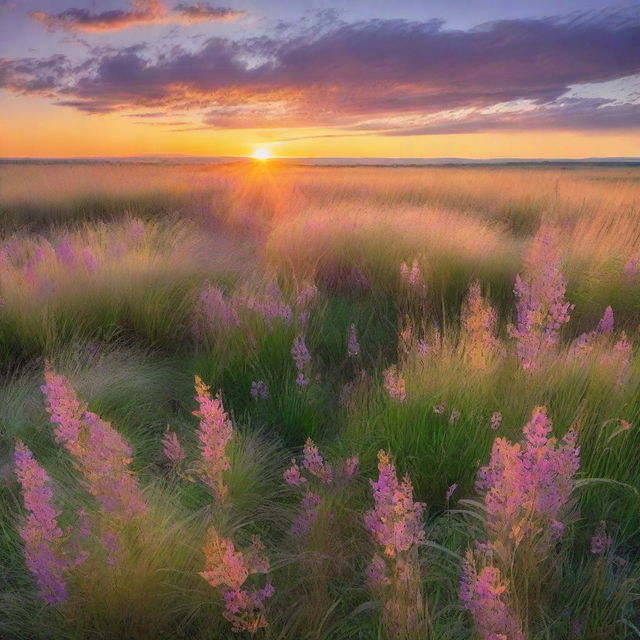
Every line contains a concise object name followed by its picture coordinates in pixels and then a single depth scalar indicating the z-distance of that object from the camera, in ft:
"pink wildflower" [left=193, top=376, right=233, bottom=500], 5.10
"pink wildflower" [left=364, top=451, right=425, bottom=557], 4.15
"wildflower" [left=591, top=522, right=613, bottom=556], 5.41
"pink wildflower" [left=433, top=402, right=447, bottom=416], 7.68
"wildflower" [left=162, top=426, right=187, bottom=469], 6.25
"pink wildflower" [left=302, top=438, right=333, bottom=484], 6.27
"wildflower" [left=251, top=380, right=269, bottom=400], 9.47
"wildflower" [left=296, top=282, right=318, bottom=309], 12.35
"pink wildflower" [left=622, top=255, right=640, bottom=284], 14.65
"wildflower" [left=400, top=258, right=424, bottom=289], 12.23
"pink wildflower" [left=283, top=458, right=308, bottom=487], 6.21
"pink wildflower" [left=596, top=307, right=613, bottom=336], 9.23
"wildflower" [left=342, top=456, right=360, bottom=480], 6.54
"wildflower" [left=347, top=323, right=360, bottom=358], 9.81
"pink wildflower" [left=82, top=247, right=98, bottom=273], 15.55
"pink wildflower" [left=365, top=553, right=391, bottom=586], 4.59
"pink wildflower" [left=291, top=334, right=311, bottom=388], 8.97
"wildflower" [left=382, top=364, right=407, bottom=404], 7.84
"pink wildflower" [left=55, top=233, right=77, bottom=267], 16.17
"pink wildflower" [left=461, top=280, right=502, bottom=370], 8.55
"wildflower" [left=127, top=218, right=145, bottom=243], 20.21
